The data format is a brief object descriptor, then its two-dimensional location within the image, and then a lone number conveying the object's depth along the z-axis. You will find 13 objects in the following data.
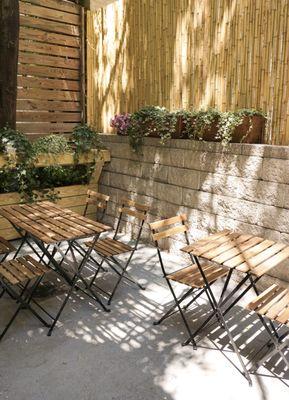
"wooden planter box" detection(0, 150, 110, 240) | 5.42
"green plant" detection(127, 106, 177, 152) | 4.91
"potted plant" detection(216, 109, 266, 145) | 4.11
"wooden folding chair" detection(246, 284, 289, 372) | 2.53
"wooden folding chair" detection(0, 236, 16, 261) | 3.76
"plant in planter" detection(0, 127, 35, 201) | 5.16
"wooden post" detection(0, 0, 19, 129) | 5.07
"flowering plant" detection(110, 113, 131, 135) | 5.66
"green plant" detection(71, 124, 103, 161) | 5.88
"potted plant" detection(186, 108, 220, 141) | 4.40
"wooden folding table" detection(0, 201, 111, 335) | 3.35
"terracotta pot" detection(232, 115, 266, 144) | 4.11
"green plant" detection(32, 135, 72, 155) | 5.49
